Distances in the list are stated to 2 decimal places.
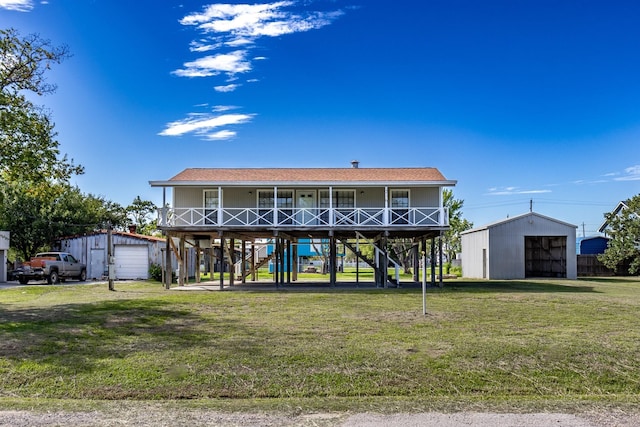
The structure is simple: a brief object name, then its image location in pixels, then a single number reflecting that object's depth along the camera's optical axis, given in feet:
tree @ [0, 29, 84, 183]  51.90
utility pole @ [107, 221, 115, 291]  77.71
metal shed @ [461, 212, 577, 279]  111.04
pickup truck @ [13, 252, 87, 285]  93.35
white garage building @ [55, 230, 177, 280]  110.93
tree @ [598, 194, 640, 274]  117.91
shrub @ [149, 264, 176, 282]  107.55
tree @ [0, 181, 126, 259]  118.11
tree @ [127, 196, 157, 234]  202.80
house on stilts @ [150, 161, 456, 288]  80.79
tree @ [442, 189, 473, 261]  163.87
